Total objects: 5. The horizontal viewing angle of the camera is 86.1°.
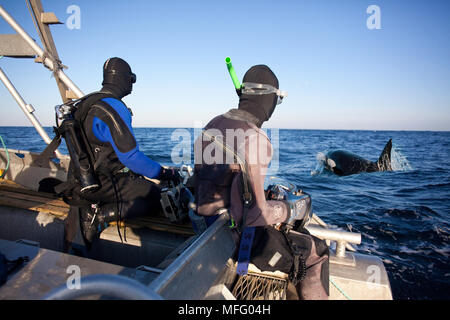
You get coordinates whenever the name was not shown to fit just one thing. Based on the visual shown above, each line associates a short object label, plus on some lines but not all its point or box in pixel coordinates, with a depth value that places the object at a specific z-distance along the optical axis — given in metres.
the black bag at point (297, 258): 2.05
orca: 17.32
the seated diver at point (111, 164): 2.94
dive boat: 1.19
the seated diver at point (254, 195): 1.80
